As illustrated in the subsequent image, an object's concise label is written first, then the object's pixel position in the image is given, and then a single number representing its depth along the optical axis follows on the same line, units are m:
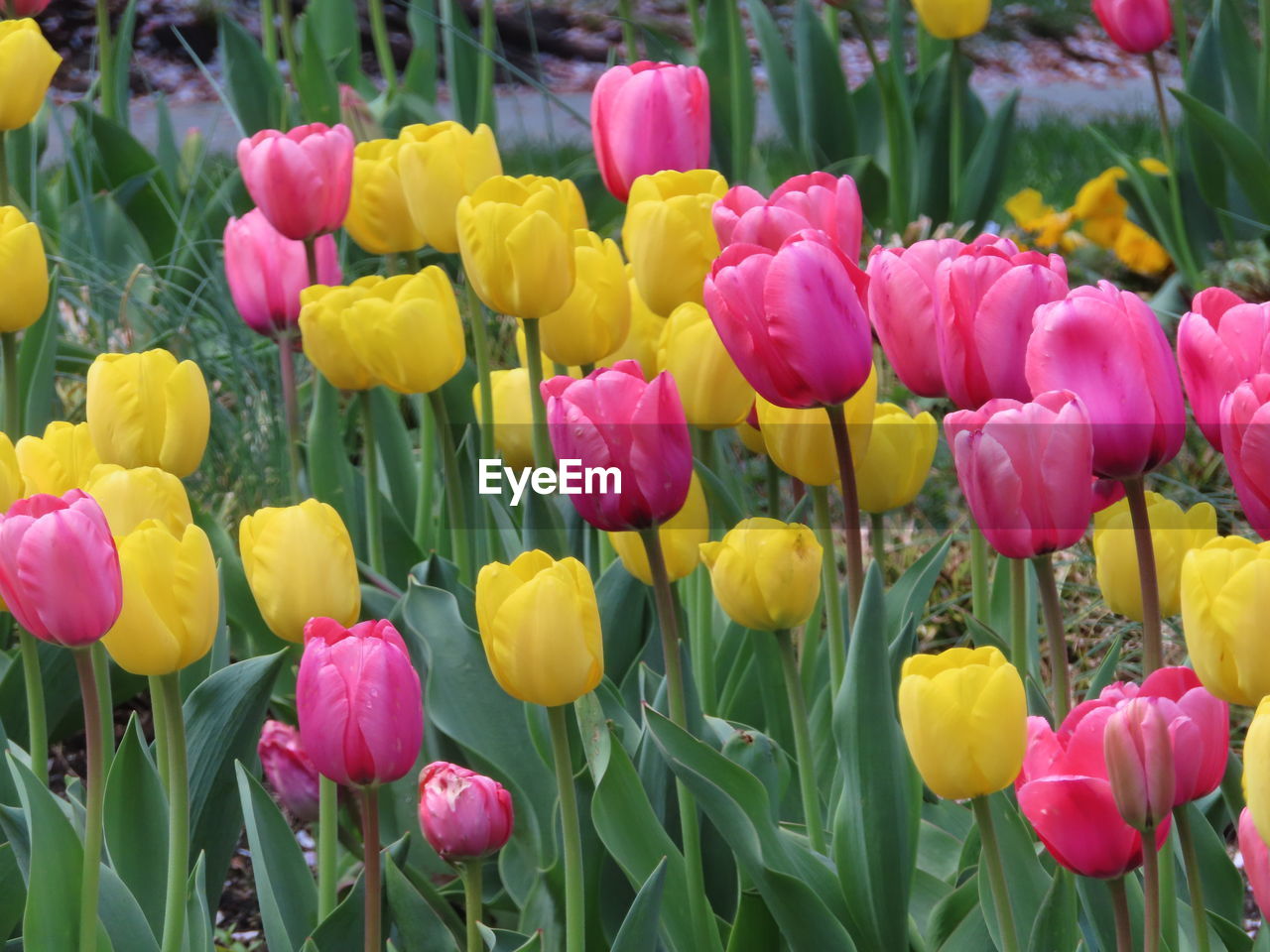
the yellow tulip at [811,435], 2.06
